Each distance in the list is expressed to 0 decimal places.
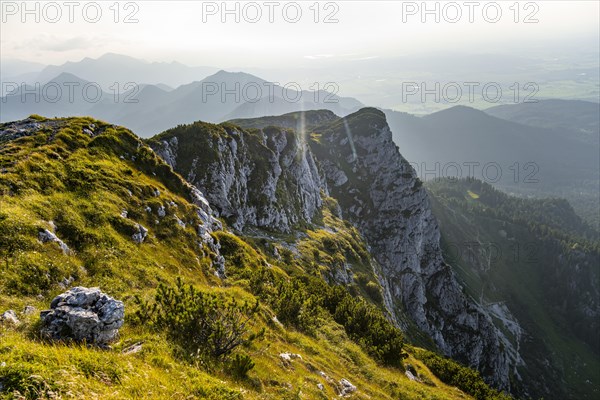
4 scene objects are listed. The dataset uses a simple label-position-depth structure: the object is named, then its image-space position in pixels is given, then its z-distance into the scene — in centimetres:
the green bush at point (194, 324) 1448
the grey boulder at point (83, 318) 1192
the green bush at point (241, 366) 1398
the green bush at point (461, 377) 4116
